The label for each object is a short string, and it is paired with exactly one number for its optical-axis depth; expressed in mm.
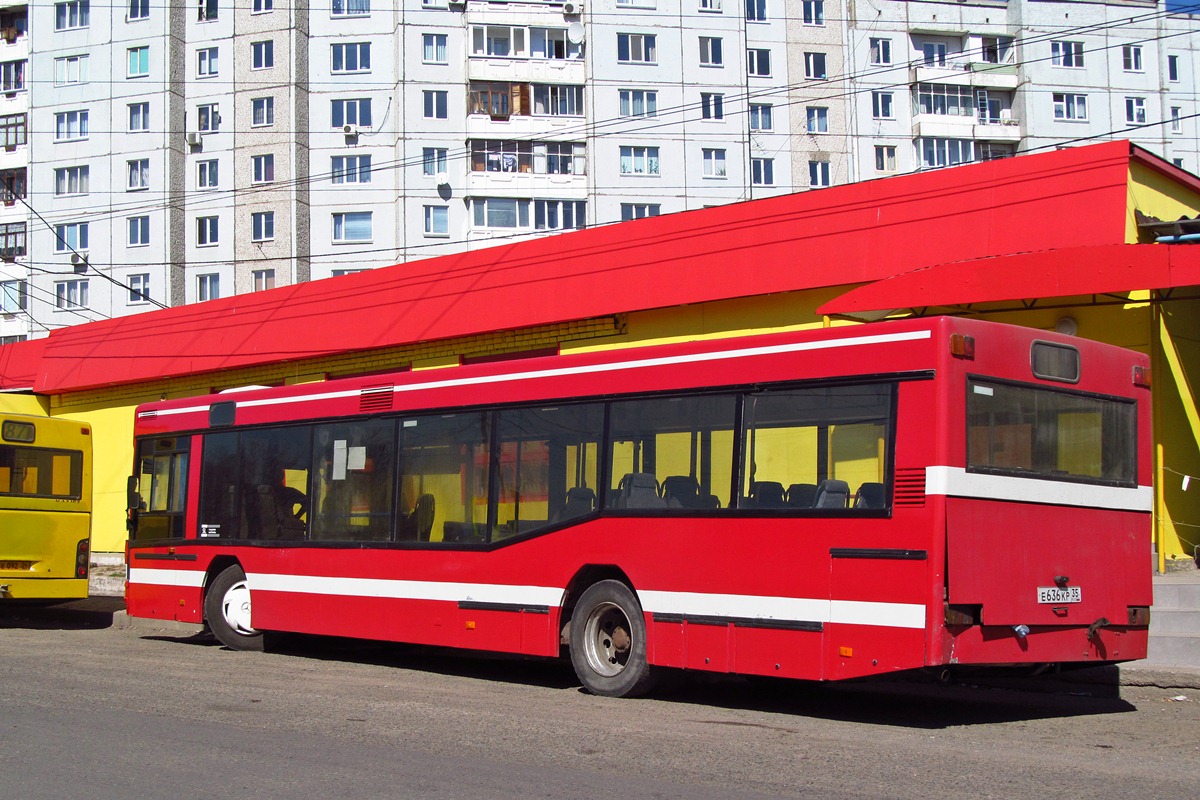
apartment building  61312
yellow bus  18031
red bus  8719
